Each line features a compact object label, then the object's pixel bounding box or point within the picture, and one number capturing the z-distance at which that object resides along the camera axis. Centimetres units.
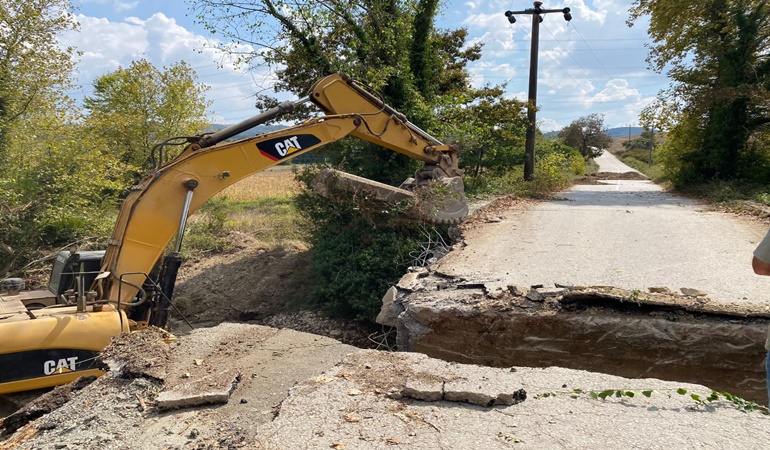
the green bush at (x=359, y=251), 871
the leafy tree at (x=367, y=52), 1195
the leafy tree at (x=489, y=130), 1319
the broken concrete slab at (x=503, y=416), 299
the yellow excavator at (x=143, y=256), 486
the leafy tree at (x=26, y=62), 1132
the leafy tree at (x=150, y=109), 1722
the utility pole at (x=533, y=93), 1700
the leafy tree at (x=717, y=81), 1499
